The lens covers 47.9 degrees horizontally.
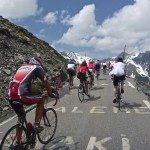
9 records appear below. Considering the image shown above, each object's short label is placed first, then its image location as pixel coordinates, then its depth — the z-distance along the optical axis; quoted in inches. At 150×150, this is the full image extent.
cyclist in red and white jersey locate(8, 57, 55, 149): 147.8
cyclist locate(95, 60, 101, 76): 632.3
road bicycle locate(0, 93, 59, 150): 143.4
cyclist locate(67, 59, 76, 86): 463.2
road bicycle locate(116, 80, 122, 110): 300.9
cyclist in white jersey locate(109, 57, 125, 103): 301.7
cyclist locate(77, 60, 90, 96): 361.4
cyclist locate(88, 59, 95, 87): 436.5
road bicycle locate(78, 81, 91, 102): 350.6
